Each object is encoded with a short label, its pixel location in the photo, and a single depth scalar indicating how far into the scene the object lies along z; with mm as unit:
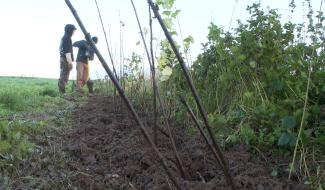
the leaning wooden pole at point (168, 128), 2452
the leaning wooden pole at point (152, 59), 2614
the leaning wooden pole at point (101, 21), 3582
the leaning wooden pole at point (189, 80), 1905
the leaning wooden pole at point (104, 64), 1744
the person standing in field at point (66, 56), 9727
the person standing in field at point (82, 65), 10562
